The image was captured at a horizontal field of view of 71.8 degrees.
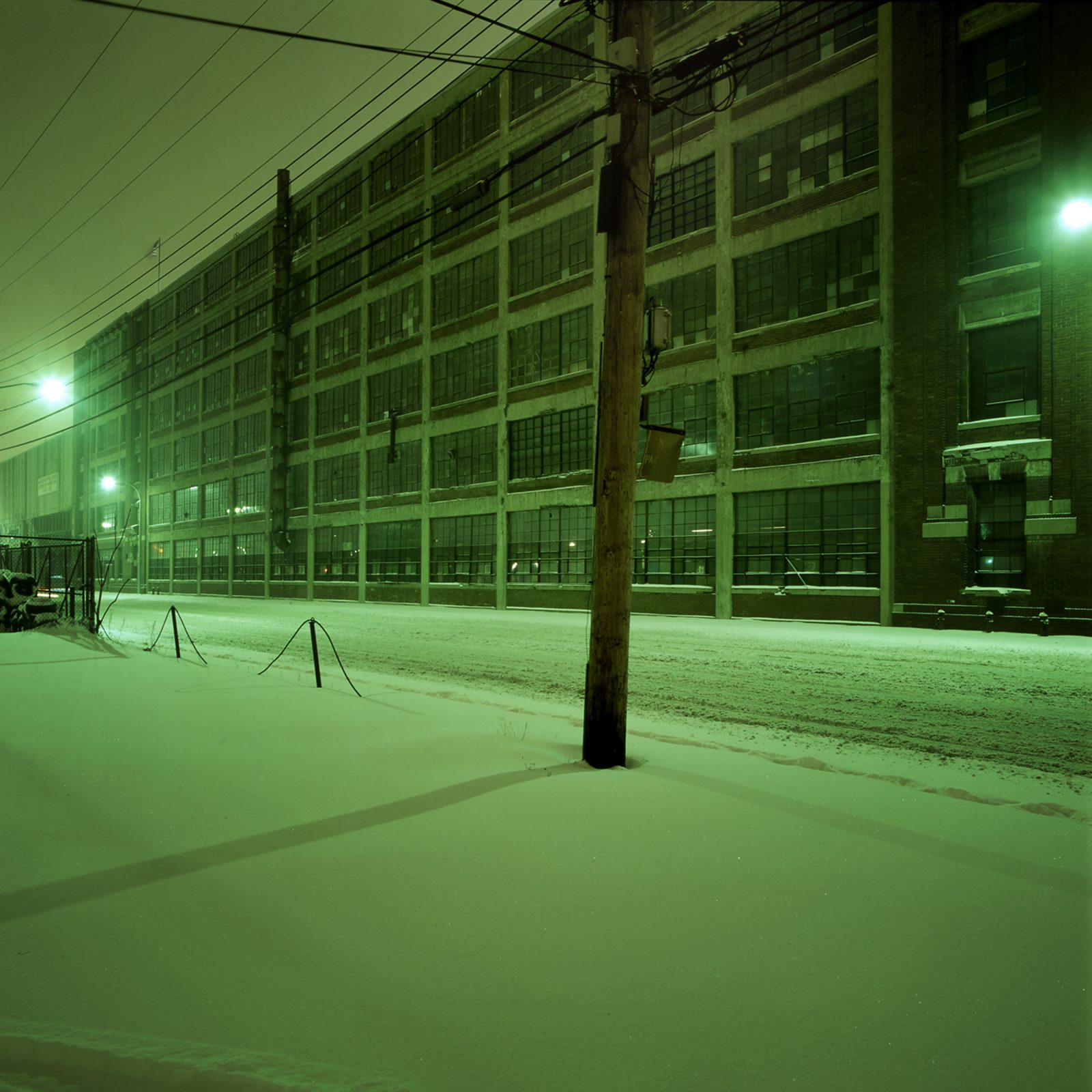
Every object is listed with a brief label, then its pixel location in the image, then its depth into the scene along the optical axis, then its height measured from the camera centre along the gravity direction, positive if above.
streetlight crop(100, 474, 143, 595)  59.14 +5.44
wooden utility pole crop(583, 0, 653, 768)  5.97 +1.18
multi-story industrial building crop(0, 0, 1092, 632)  20.33 +7.51
